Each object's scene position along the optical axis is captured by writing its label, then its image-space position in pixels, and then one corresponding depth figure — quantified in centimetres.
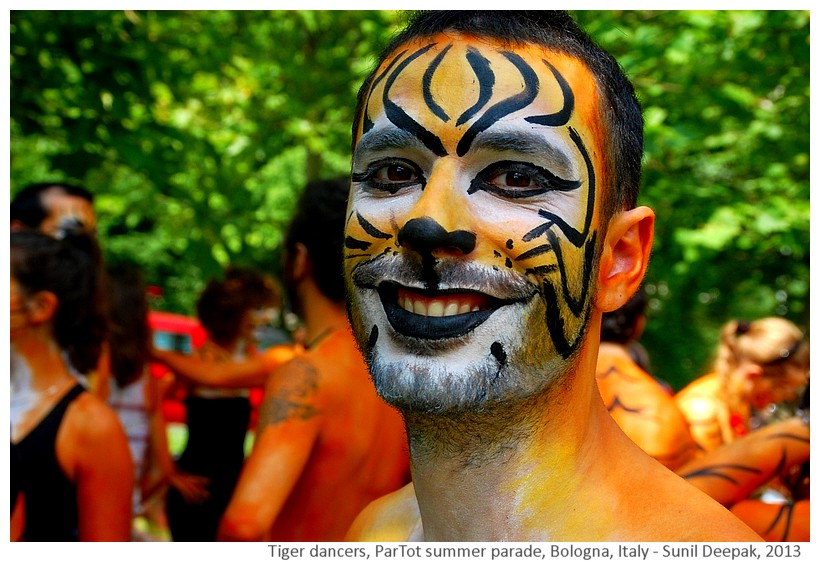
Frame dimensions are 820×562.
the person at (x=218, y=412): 483
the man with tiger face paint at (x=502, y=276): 167
